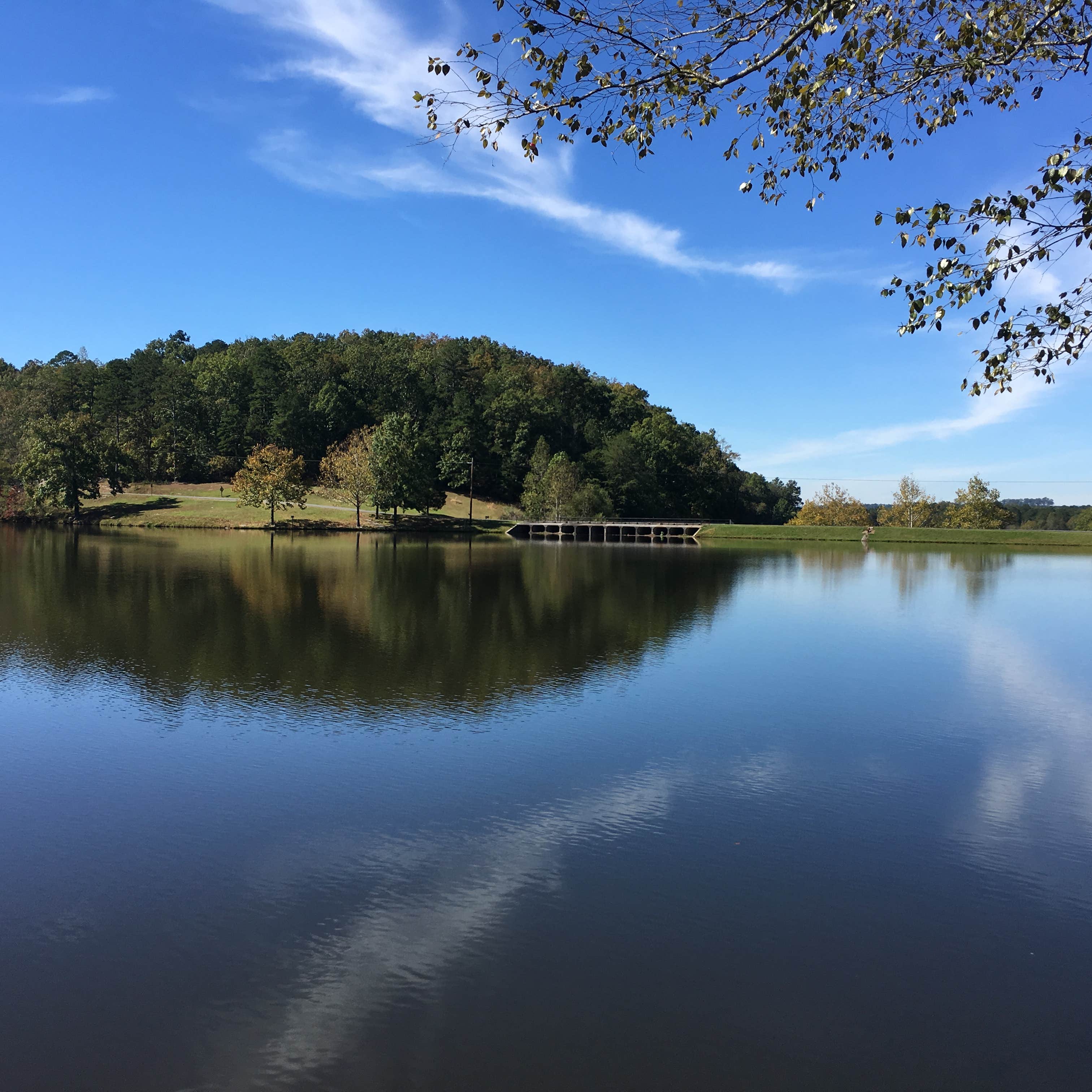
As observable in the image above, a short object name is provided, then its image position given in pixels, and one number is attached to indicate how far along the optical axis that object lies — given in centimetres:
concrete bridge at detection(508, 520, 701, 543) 9488
